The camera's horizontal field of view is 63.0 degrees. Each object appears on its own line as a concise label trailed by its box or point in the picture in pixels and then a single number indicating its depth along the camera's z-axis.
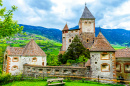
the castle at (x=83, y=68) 17.25
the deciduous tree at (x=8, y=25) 12.88
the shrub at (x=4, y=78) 15.87
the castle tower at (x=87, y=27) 44.12
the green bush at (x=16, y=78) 16.76
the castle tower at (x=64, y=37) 48.38
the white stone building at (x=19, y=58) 24.03
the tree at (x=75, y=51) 36.66
